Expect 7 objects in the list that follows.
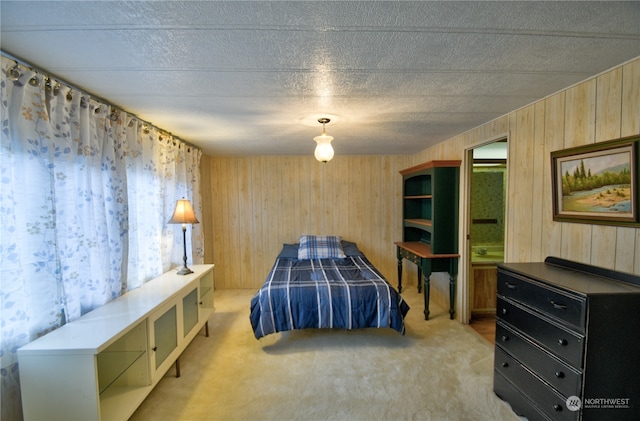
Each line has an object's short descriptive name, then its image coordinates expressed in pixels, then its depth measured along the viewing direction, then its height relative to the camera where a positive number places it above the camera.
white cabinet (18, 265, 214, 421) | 1.33 -0.92
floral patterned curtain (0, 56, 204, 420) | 1.33 -0.03
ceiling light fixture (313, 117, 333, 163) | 2.36 +0.47
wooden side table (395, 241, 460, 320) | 3.13 -0.84
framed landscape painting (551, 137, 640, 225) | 1.45 +0.09
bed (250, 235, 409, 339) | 2.50 -1.03
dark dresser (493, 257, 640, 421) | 1.31 -0.80
